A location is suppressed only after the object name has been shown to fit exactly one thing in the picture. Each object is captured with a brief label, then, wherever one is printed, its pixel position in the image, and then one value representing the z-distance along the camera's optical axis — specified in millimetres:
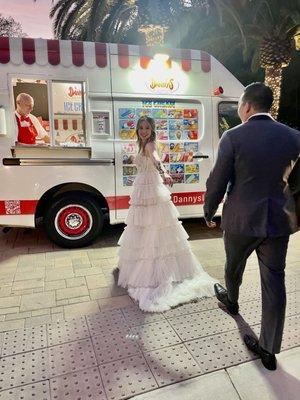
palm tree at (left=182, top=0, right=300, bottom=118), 9634
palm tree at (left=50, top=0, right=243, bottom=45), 10664
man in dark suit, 2398
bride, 3797
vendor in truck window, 5090
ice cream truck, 5012
